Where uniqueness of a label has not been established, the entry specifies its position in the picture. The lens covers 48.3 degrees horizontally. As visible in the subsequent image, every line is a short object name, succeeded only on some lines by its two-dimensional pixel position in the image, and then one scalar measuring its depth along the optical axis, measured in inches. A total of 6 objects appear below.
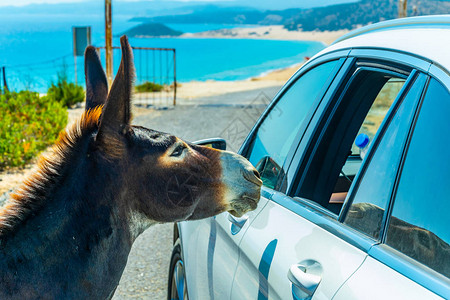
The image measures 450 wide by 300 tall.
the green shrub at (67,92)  636.7
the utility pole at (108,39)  554.3
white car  63.3
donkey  79.6
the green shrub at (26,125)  336.2
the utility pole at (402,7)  558.4
